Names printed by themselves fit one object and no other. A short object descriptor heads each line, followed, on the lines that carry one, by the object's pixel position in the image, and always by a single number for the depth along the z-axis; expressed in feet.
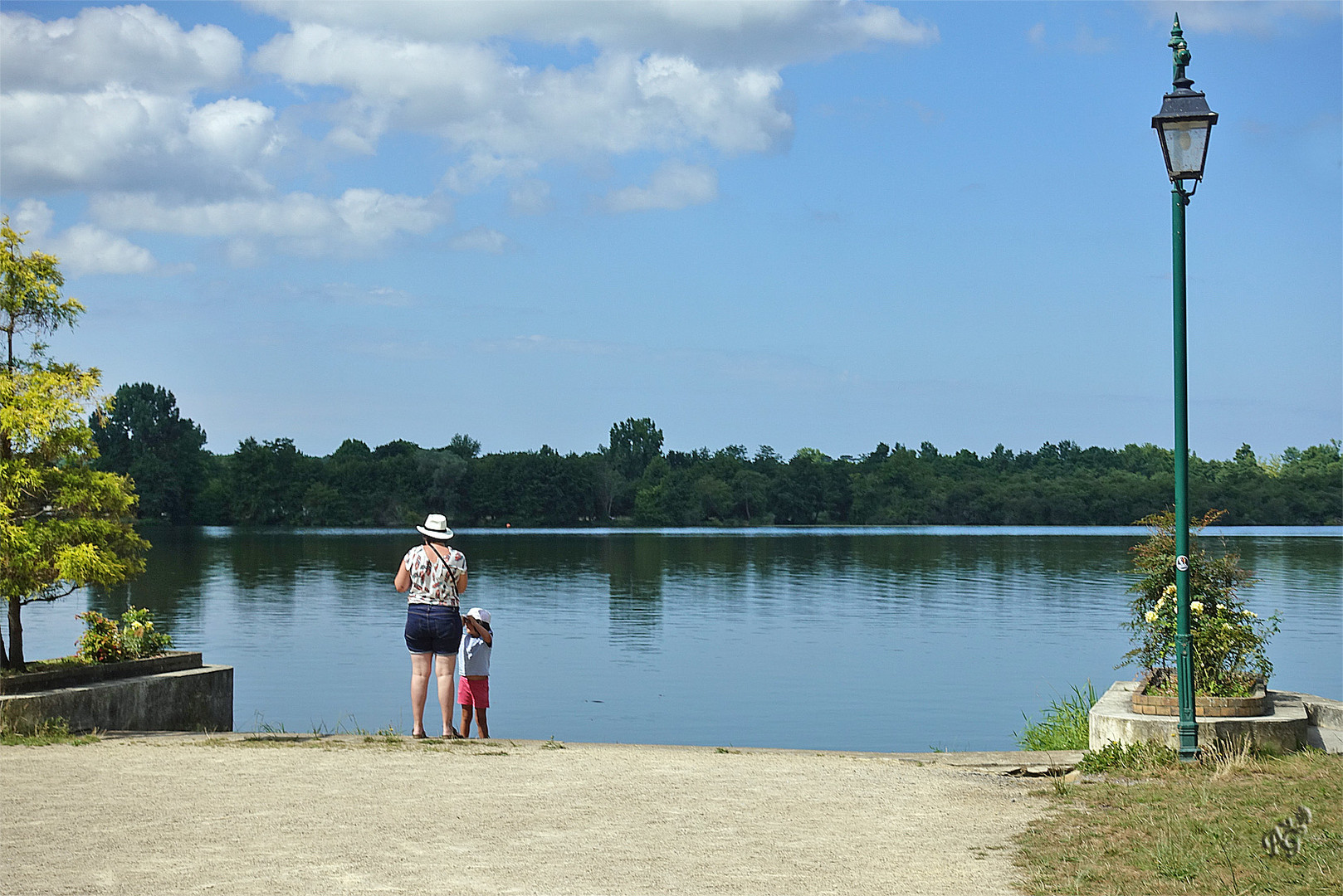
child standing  39.32
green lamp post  32.09
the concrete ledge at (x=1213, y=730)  30.25
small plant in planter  41.50
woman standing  35.78
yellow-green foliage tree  38.88
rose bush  33.58
